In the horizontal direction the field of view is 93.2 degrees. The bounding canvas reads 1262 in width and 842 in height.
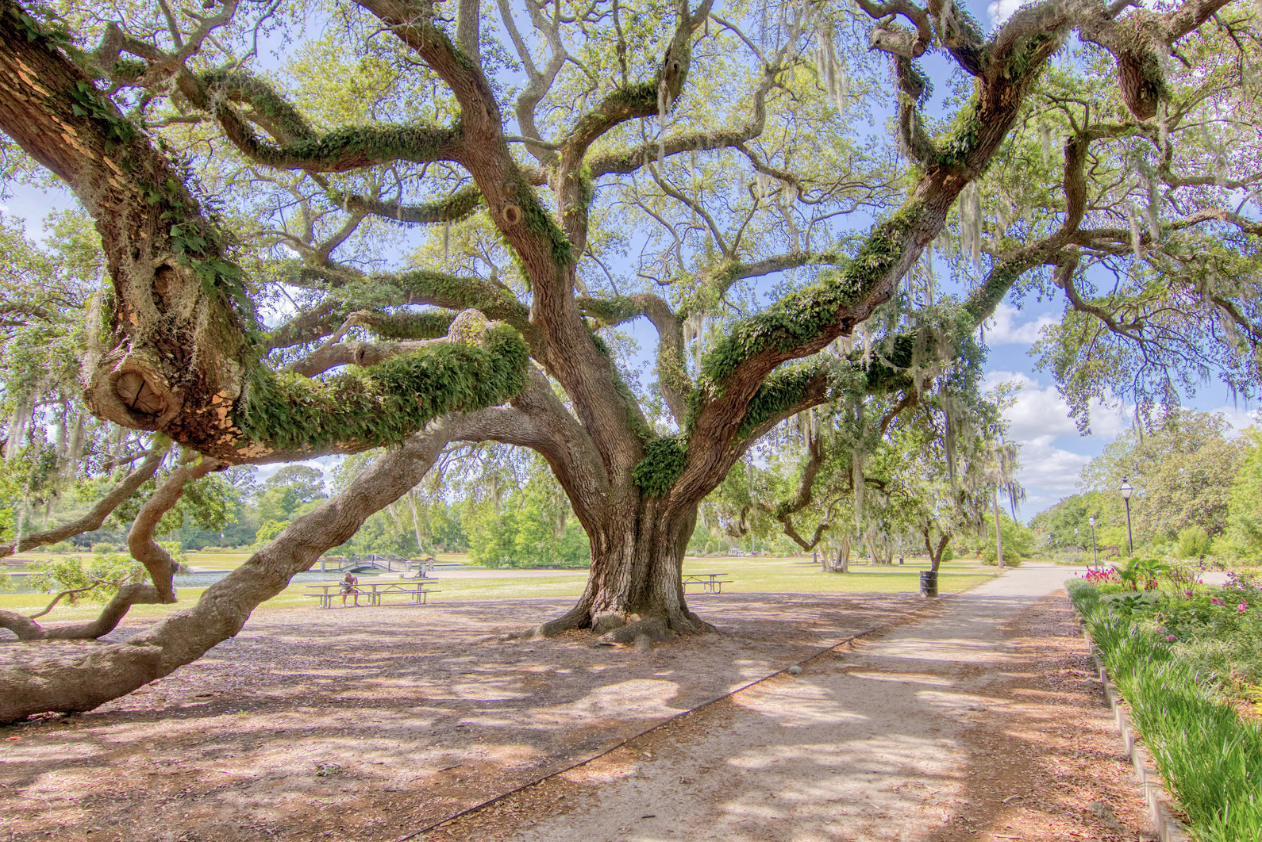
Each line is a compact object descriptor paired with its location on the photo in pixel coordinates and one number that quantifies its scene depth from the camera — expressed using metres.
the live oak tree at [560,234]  4.02
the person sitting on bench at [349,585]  16.82
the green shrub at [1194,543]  20.68
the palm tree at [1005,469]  13.80
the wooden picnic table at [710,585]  20.26
